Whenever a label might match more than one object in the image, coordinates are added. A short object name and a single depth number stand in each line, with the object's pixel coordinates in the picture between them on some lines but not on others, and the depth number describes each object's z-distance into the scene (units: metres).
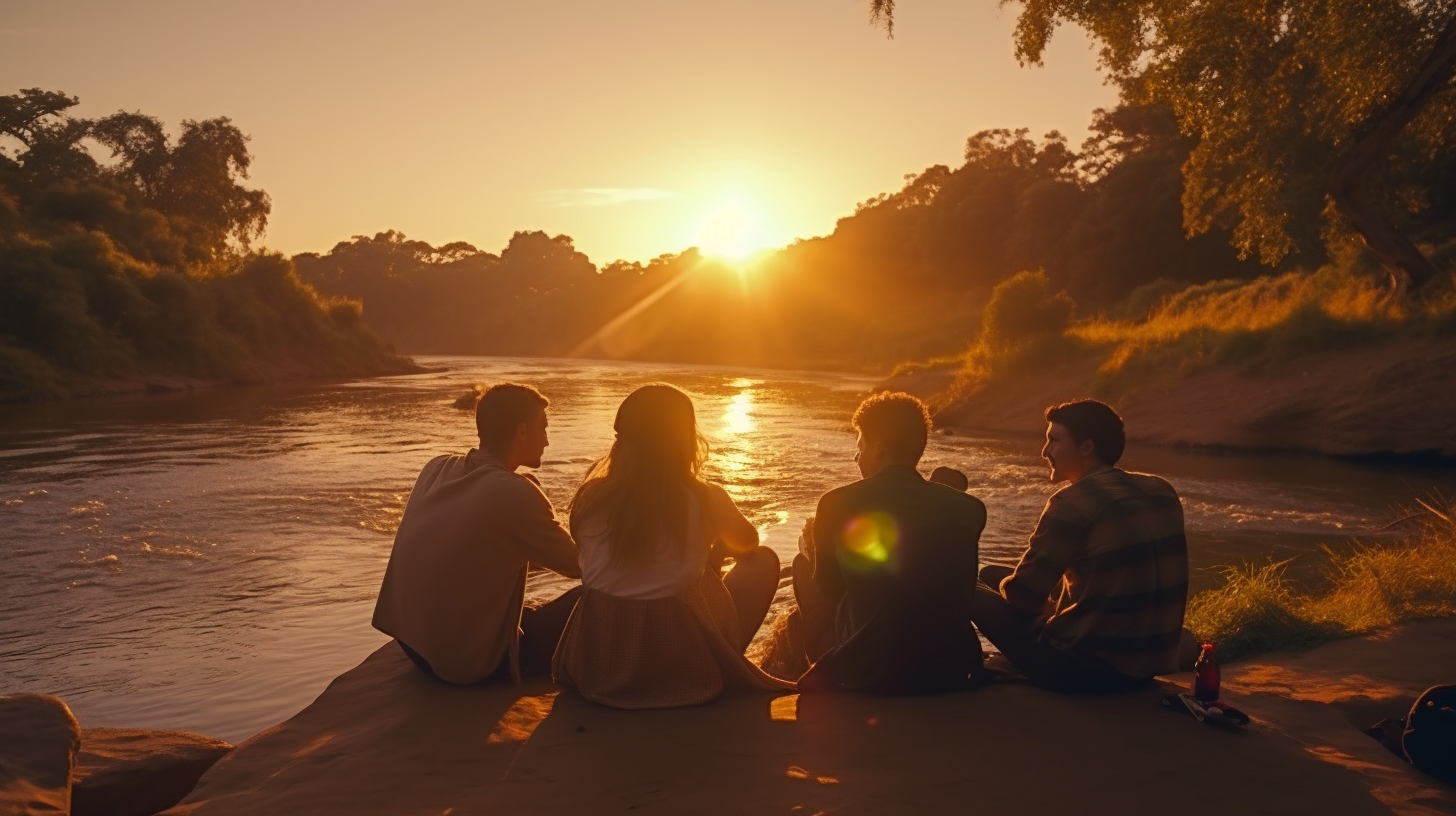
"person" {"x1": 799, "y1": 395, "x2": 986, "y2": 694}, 4.43
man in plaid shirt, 4.40
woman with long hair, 4.50
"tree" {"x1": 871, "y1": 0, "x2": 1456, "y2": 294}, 11.45
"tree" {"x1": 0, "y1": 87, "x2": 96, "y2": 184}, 58.91
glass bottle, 4.48
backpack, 3.91
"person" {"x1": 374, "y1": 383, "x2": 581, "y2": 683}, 4.76
